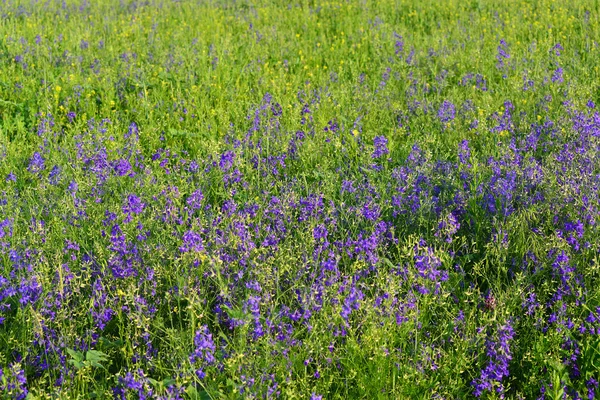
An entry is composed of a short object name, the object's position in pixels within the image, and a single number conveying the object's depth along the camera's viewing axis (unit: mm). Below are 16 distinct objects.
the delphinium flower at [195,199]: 3446
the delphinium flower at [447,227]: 2986
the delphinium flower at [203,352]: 2225
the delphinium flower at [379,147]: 4266
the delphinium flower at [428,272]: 2670
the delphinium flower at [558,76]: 5504
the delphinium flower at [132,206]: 3227
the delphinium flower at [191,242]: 2720
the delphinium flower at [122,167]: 3834
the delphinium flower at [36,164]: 4008
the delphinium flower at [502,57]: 6255
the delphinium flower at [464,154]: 3957
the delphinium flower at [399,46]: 6945
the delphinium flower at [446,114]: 4973
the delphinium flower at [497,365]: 2414
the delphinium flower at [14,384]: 2213
